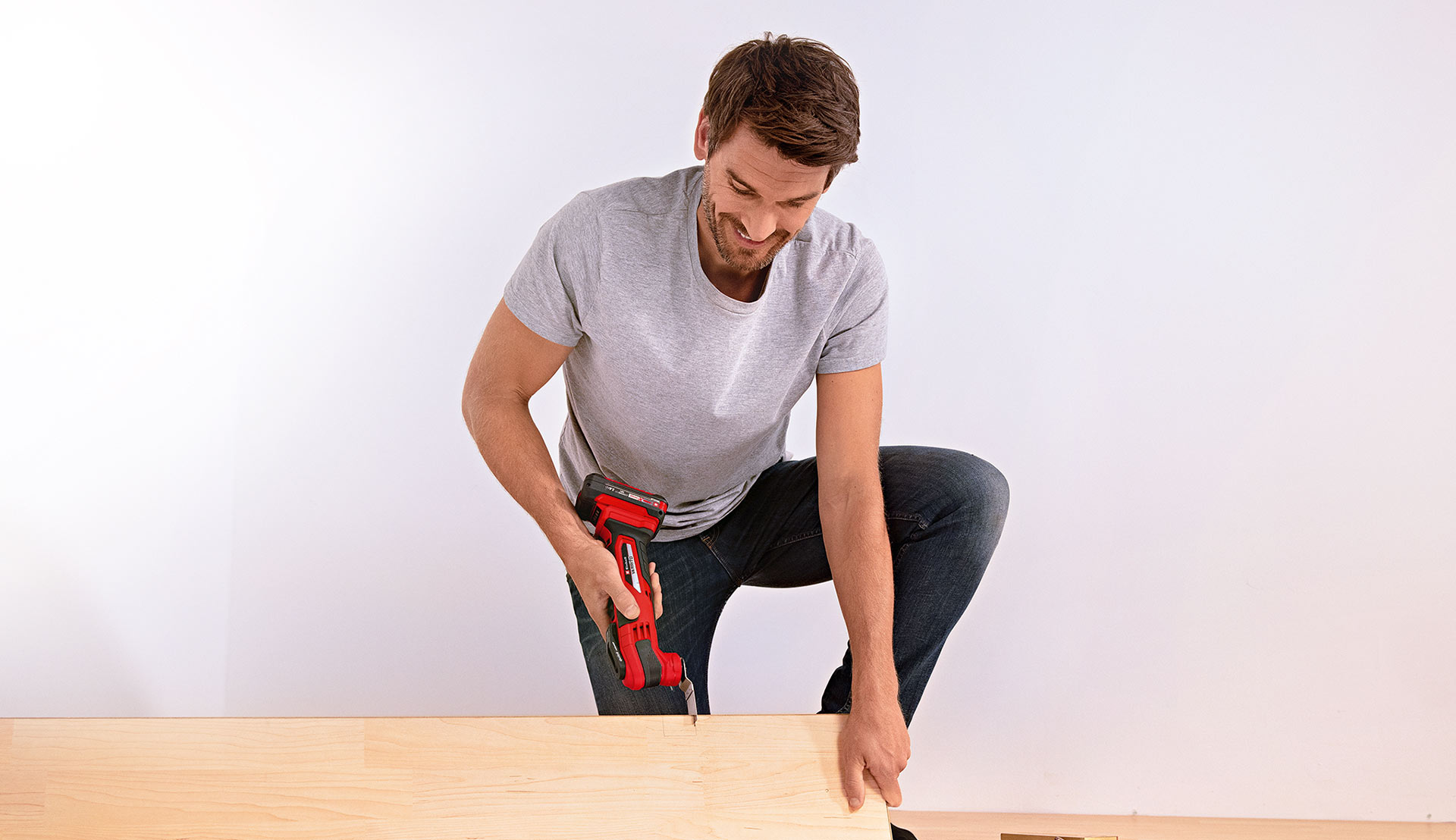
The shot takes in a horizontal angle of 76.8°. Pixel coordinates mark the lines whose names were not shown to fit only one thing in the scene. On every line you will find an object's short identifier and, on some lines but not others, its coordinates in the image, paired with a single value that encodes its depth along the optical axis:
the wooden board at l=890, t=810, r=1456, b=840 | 1.90
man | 1.27
